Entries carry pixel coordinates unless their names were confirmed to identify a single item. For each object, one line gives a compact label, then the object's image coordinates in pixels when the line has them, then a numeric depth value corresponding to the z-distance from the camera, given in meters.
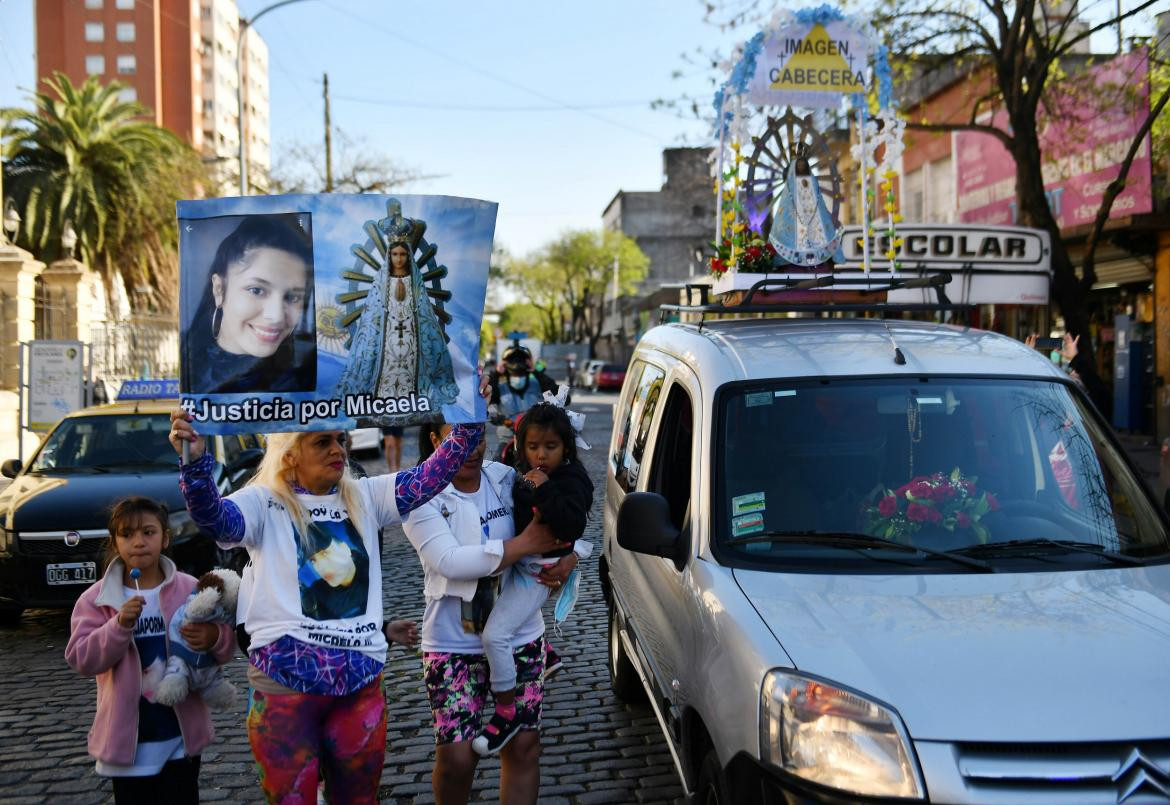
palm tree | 27.41
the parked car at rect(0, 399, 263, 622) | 7.38
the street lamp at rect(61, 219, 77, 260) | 23.14
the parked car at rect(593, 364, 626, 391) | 50.62
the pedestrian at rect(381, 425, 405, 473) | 14.98
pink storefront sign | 17.58
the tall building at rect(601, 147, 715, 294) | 85.06
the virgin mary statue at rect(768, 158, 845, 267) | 7.88
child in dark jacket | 3.74
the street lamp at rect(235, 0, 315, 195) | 22.94
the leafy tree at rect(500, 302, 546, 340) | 107.25
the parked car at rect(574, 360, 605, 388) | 54.96
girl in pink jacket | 3.48
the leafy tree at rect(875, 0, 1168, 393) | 13.05
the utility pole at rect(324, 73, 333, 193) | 32.28
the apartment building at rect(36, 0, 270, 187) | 62.03
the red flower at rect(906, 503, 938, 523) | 3.58
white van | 2.56
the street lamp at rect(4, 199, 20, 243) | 19.16
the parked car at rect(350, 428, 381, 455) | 18.73
